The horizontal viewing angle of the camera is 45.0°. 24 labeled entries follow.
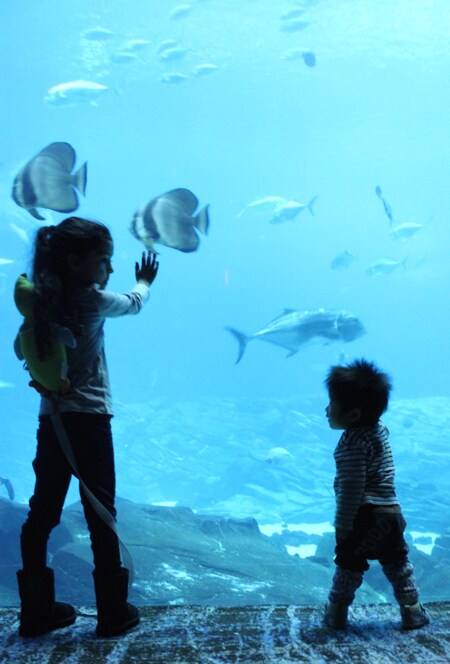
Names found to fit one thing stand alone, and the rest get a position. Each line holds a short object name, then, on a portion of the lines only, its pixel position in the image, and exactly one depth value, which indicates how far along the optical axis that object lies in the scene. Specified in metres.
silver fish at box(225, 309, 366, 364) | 8.17
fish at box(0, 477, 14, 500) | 8.58
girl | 1.87
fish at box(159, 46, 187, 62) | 13.37
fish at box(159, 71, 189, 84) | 12.81
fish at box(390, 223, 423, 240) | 11.80
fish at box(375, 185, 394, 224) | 7.67
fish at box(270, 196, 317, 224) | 10.89
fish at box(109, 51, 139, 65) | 14.95
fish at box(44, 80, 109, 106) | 9.55
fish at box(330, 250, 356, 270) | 13.19
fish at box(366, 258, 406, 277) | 12.36
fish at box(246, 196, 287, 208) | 11.49
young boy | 1.83
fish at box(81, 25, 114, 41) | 14.14
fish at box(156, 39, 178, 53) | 15.03
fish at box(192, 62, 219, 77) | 13.73
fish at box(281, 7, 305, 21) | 14.30
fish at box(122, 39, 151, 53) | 14.67
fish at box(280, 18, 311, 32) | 13.86
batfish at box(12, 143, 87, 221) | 3.17
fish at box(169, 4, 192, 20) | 17.97
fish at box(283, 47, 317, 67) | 13.88
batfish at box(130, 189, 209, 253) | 2.95
